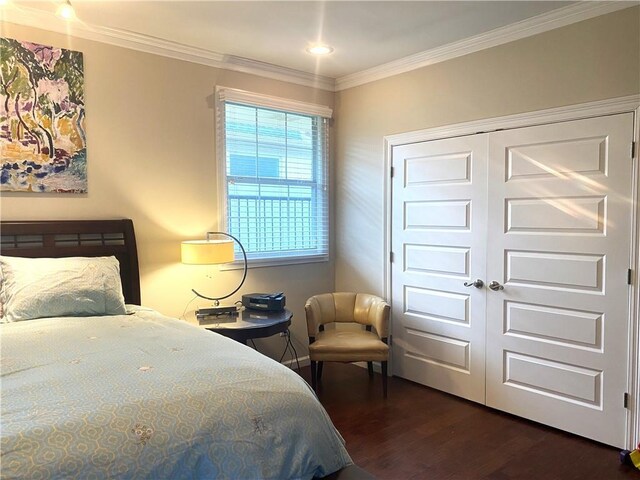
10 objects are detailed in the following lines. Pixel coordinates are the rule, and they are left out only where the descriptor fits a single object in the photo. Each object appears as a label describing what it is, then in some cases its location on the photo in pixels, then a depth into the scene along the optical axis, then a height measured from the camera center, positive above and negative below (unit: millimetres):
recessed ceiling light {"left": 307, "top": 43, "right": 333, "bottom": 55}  3428 +1316
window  3779 +440
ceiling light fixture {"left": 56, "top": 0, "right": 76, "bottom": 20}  2211 +1017
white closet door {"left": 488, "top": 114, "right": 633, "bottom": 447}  2727 -290
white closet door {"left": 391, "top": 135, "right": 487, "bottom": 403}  3395 -276
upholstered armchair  3441 -846
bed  1198 -528
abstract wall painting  2789 +657
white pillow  2424 -340
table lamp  3221 -193
